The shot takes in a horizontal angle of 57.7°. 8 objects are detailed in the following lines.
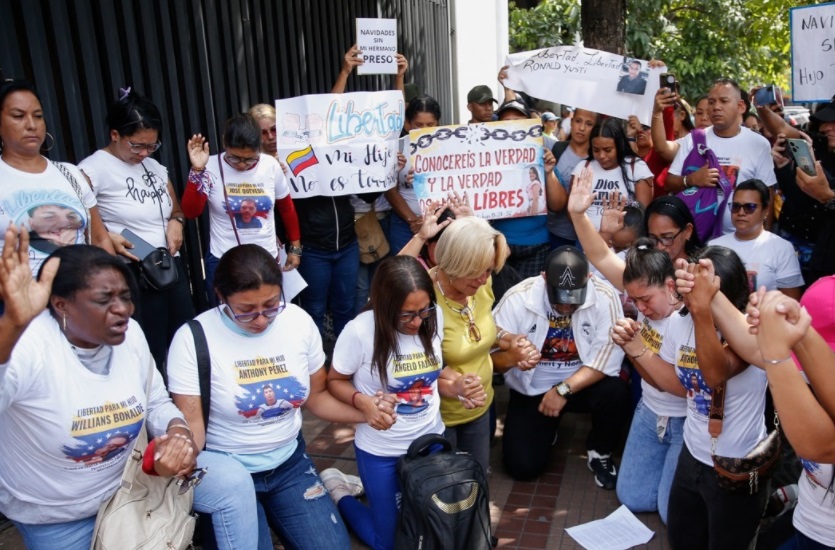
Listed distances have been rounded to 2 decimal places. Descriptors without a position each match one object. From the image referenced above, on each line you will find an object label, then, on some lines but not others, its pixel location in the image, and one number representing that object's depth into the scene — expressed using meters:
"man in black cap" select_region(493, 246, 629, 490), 4.58
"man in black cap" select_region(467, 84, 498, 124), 6.97
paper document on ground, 3.94
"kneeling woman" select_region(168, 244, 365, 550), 3.27
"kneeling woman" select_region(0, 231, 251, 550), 2.65
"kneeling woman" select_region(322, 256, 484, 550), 3.61
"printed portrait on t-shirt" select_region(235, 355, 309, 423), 3.34
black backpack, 3.20
